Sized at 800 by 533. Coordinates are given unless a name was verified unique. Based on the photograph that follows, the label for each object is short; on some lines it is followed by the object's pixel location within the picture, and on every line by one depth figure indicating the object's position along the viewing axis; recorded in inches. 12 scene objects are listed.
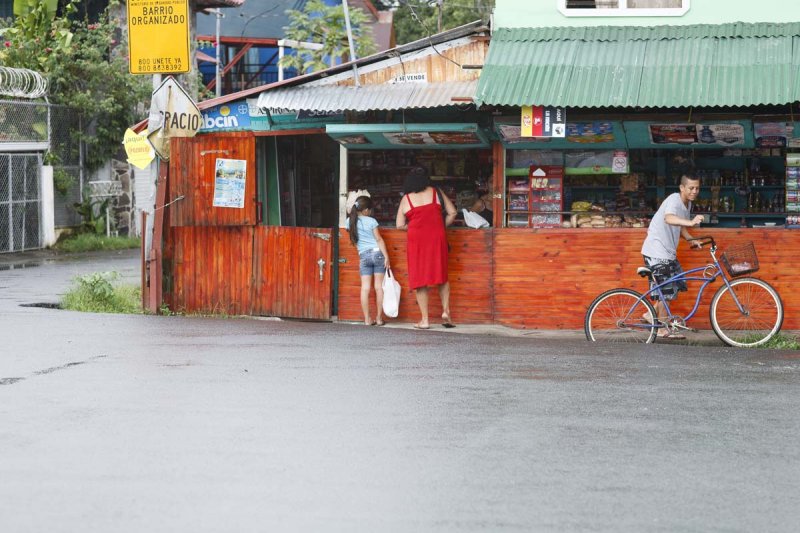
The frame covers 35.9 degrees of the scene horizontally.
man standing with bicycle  507.2
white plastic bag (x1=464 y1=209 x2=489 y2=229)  591.8
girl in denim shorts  571.5
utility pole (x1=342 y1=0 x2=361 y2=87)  674.8
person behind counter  635.5
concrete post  1053.8
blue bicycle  495.2
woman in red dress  556.4
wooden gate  589.0
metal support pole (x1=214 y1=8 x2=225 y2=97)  1414.0
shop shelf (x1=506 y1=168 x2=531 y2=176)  611.2
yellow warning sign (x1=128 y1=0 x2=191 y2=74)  606.5
